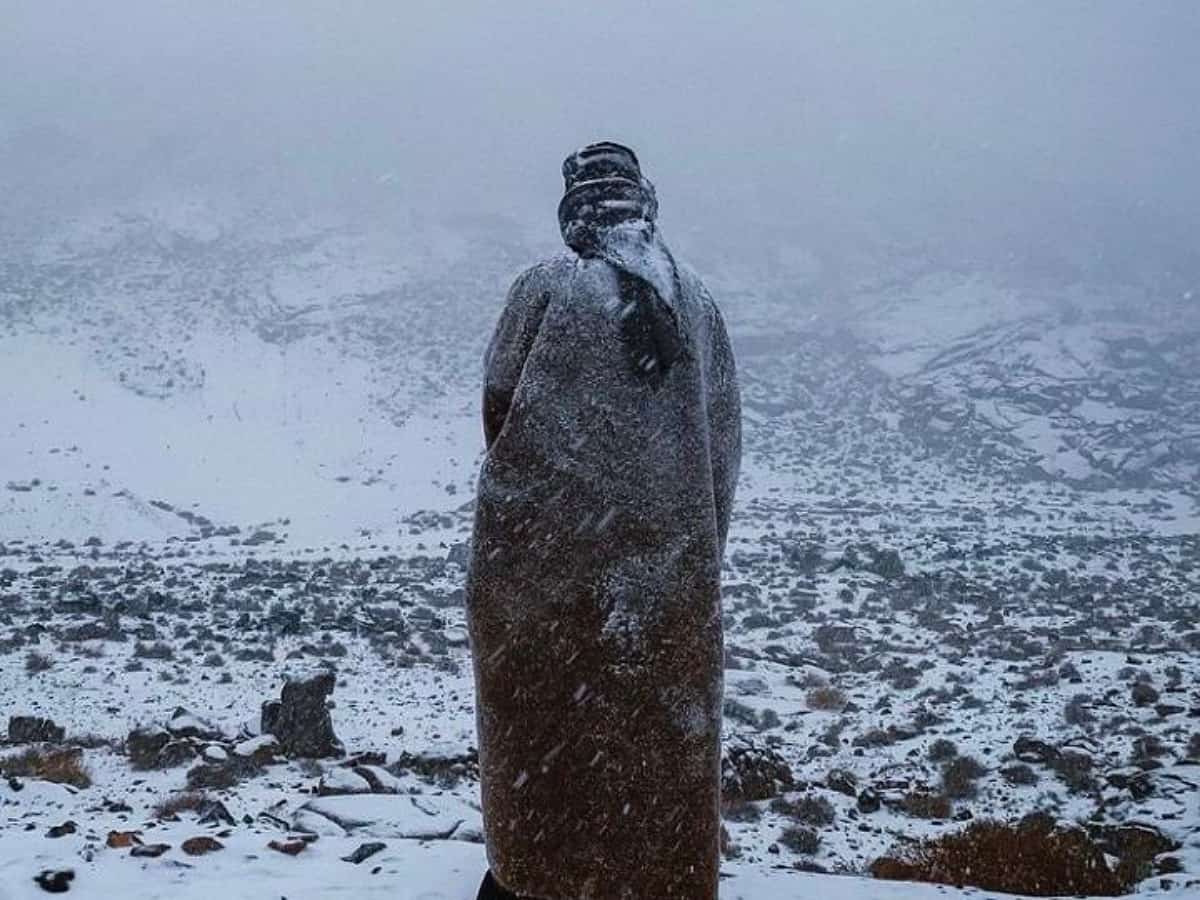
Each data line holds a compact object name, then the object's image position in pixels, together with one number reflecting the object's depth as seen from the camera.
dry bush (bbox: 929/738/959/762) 7.23
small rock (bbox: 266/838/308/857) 3.85
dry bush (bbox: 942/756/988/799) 6.50
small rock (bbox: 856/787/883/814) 6.09
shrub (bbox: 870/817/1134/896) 4.32
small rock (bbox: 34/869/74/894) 3.26
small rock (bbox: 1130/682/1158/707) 8.52
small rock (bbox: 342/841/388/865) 3.77
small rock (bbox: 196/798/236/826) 4.90
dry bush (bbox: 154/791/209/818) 5.26
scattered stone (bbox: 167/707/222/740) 7.02
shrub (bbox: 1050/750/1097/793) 6.42
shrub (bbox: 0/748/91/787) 5.91
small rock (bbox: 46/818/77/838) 3.98
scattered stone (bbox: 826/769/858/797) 6.41
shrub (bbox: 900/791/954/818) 6.04
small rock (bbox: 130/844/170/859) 3.67
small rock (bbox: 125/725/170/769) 6.39
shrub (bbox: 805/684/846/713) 8.92
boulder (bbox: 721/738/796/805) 6.25
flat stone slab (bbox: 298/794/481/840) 4.70
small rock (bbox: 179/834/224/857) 3.80
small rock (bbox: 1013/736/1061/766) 7.03
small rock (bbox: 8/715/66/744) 6.94
